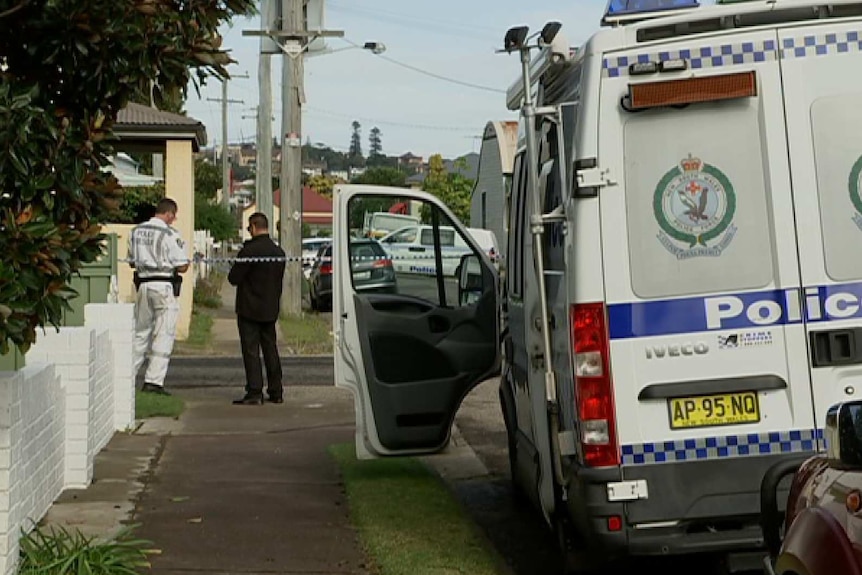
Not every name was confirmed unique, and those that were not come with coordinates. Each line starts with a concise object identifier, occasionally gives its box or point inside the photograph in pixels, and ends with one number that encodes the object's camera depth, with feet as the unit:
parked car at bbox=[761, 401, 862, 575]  13.21
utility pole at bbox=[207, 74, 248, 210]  212.23
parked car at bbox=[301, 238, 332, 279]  163.53
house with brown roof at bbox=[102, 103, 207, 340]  76.79
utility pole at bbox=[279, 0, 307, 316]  87.04
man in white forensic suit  49.08
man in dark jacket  48.42
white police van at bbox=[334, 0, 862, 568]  21.66
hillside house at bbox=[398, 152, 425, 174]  555.69
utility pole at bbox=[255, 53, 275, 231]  101.91
